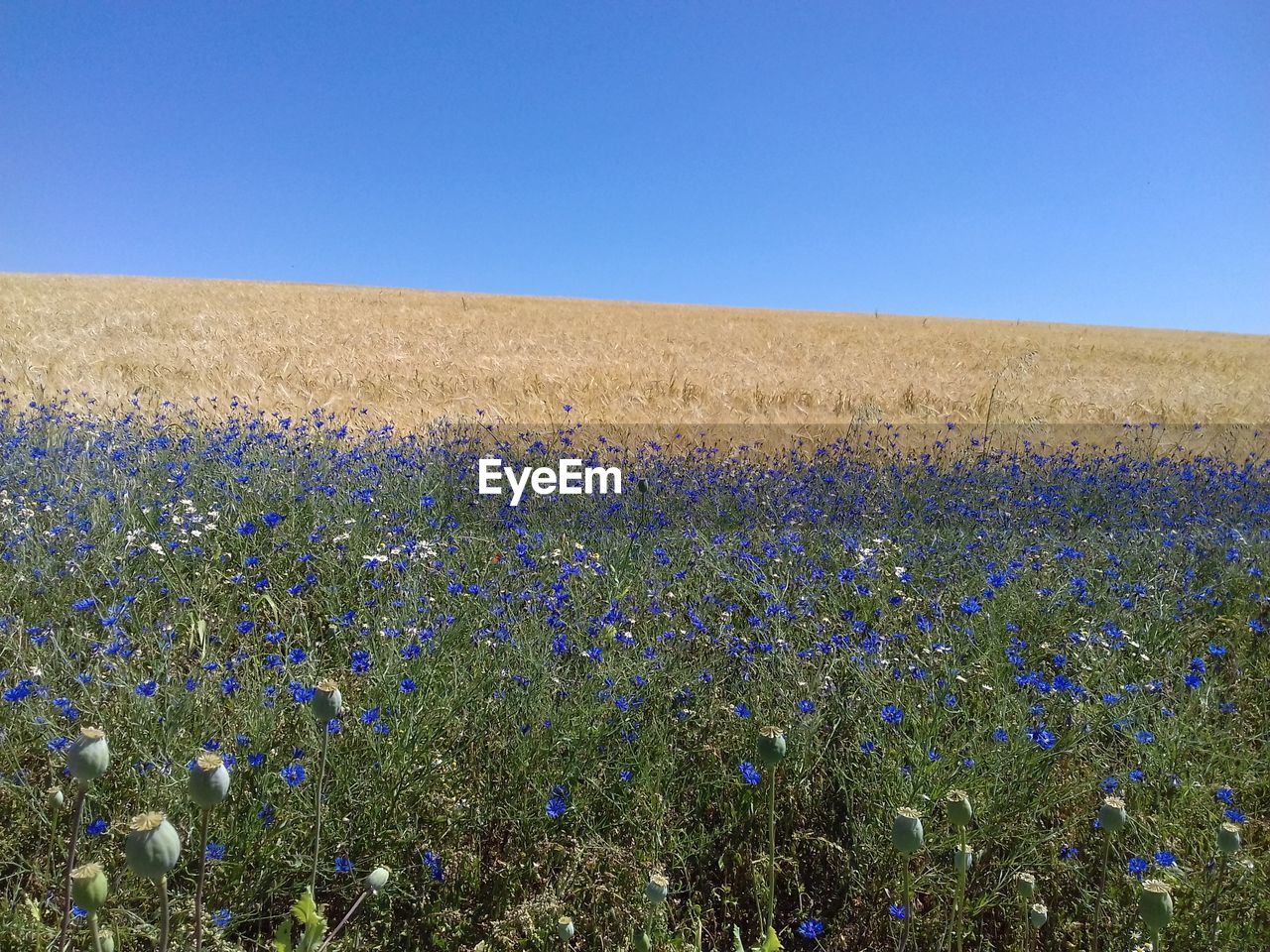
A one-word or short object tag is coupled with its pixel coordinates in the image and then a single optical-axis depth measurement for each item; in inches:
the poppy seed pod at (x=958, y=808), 50.8
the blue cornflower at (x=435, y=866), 77.1
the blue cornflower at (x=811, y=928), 72.4
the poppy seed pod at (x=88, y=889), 39.5
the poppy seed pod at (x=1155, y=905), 49.3
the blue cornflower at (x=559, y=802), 79.4
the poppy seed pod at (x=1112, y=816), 56.1
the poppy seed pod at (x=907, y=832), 48.5
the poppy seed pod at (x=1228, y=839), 56.4
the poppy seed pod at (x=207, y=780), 43.4
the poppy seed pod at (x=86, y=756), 44.8
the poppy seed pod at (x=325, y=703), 55.9
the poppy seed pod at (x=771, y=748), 54.7
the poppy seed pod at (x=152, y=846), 39.6
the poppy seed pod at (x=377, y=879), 58.1
